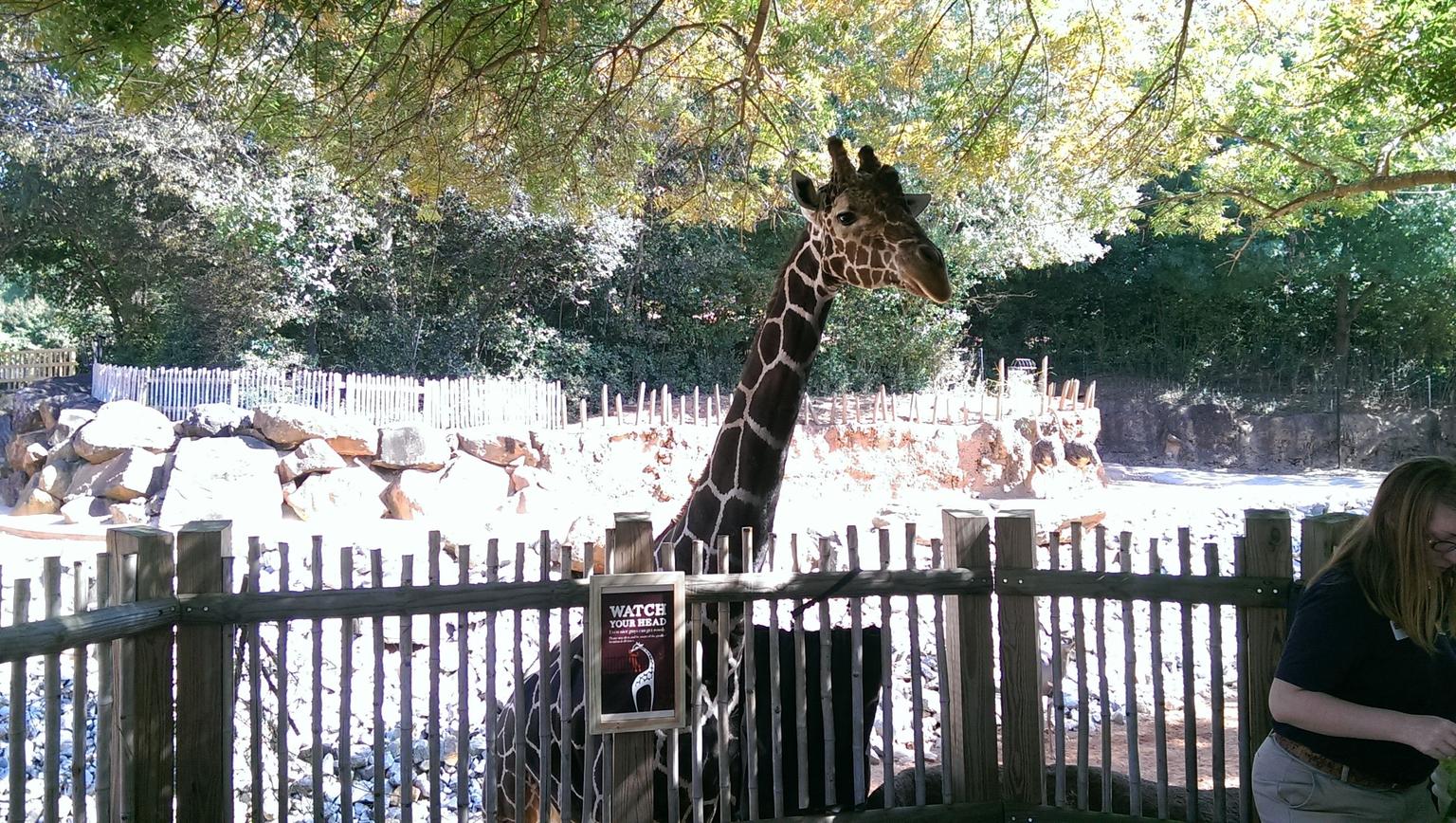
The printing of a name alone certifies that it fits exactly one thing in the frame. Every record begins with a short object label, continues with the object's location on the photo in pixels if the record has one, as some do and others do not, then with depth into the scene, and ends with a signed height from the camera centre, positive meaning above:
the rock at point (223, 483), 12.78 -0.53
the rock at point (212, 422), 13.91 +0.28
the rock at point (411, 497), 13.66 -0.78
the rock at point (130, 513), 12.81 -0.90
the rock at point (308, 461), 13.64 -0.27
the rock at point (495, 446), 14.68 -0.10
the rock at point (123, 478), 13.16 -0.46
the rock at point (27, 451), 14.50 -0.11
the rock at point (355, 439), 13.94 +0.02
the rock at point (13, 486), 14.75 -0.62
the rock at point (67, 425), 14.29 +0.27
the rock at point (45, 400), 15.90 +0.71
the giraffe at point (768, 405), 3.78 +0.13
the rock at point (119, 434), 13.70 +0.12
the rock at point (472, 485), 13.97 -0.64
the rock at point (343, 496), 13.41 -0.74
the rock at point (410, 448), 14.05 -0.12
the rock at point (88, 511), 13.08 -0.88
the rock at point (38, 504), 13.80 -0.83
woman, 2.27 -0.55
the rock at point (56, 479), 13.84 -0.48
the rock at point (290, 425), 13.77 +0.22
